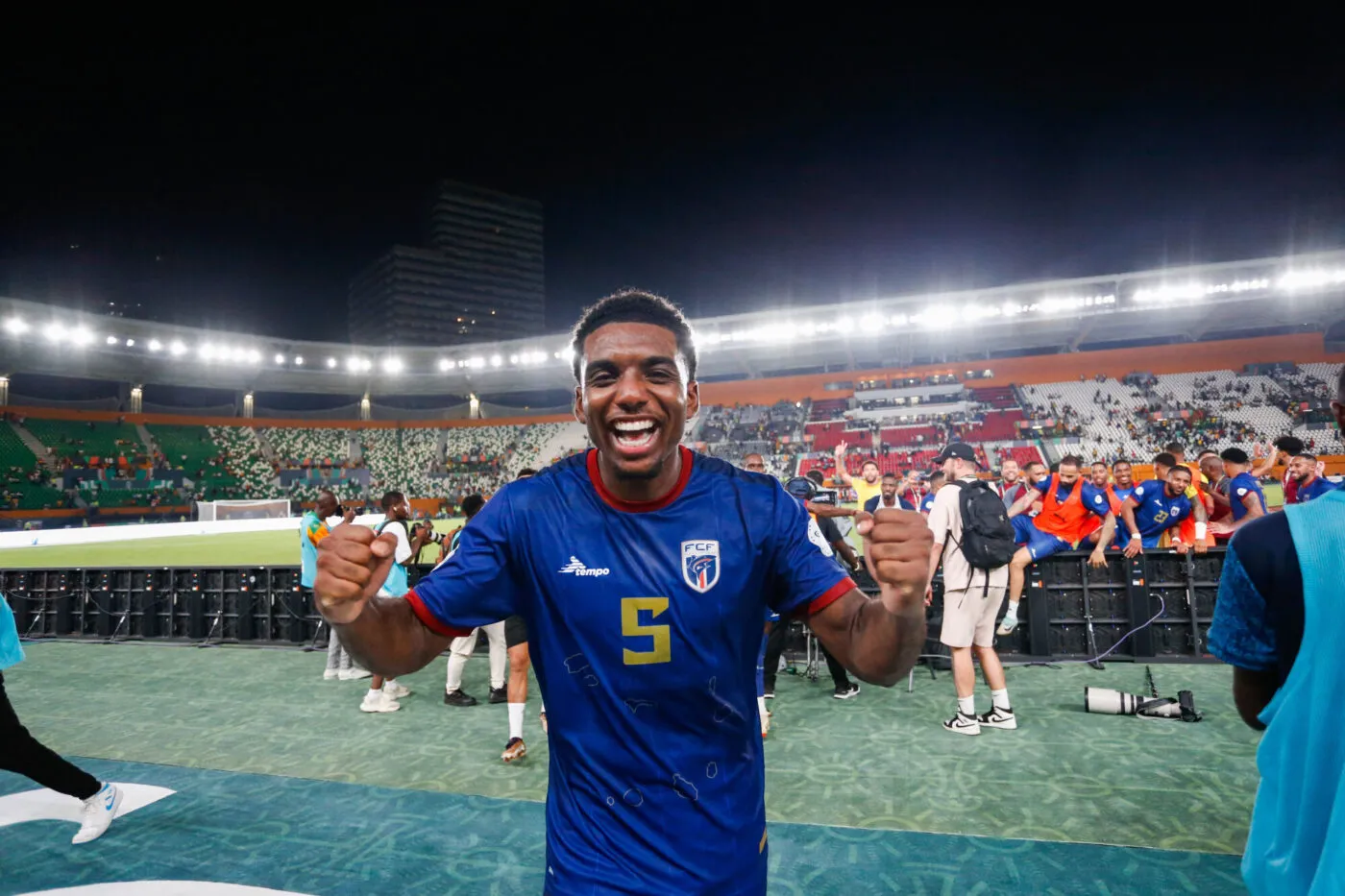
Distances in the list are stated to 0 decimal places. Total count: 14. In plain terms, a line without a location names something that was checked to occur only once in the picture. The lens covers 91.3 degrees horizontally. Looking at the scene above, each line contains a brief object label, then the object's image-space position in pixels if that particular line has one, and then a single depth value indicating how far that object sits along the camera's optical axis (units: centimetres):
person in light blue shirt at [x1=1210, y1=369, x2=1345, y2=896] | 128
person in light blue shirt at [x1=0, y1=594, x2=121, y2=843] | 376
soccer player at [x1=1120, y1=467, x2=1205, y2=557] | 814
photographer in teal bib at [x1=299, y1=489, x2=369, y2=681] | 777
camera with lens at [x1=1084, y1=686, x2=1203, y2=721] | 577
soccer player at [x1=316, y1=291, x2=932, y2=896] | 151
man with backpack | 571
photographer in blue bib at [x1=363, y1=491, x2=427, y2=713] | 682
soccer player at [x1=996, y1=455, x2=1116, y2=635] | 772
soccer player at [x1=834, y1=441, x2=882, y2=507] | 869
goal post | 3188
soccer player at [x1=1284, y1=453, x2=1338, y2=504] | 703
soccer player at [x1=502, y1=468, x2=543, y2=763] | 537
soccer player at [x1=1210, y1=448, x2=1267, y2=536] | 721
